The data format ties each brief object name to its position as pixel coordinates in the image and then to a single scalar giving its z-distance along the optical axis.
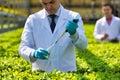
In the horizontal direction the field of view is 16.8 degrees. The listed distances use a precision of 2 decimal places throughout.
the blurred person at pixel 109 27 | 11.48
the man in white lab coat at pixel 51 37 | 5.34
